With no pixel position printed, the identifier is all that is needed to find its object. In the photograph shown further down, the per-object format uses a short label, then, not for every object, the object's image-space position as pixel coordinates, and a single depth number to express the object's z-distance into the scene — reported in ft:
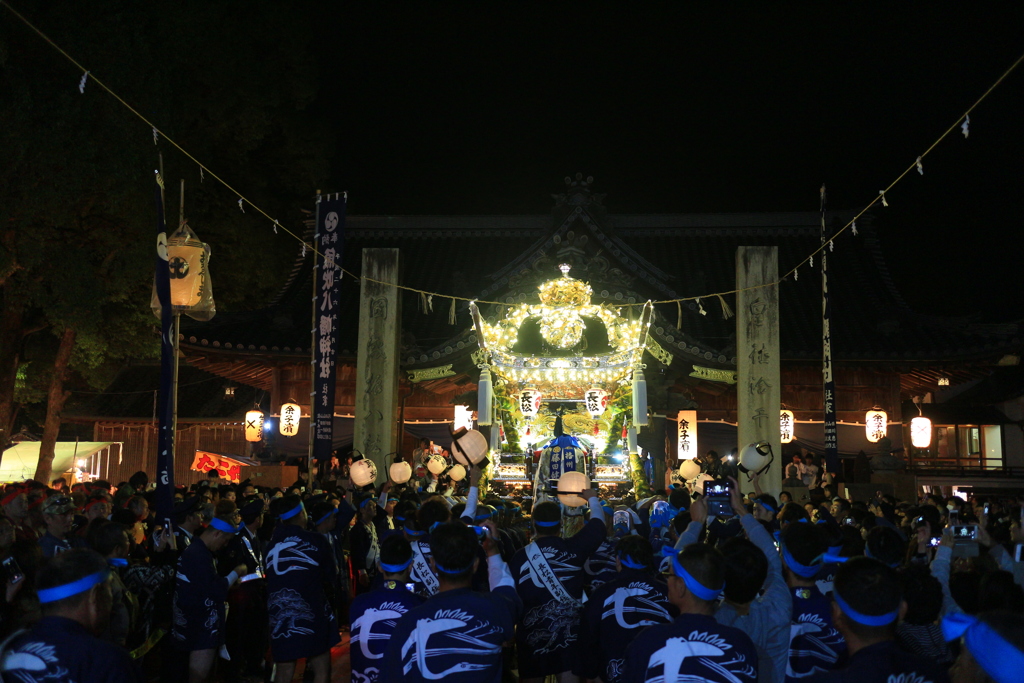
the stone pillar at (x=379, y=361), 47.85
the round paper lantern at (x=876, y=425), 56.65
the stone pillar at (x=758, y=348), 46.11
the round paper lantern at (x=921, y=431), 54.95
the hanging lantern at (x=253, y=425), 59.77
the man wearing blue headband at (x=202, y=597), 18.52
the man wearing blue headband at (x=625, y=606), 15.14
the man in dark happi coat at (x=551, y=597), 16.78
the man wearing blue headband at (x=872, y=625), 9.44
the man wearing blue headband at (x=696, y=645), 10.00
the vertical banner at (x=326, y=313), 43.42
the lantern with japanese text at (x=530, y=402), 54.75
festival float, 51.93
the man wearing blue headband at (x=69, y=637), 9.50
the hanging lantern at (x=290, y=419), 58.70
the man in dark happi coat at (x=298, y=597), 18.06
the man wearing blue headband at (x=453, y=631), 11.40
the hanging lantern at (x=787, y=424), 57.36
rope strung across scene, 21.37
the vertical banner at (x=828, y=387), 48.24
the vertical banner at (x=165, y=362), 26.50
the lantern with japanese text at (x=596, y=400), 54.24
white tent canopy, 66.85
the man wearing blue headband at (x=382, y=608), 14.56
